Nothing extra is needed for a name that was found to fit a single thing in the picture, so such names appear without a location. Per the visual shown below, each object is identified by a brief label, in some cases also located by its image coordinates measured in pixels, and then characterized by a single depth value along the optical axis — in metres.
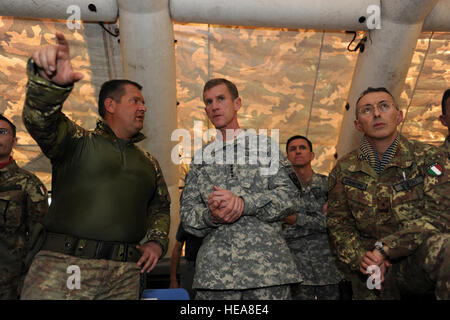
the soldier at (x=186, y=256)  2.33
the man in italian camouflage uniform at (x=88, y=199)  1.56
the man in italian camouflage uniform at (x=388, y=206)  1.76
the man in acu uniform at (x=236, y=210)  1.73
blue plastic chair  2.03
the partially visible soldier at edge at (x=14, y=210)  2.78
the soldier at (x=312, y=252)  2.87
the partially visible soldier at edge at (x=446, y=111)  2.63
